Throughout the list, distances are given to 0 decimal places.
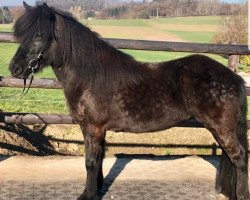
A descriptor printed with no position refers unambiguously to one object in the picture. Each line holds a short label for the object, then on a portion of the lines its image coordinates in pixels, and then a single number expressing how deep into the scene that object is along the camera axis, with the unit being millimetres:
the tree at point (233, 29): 33816
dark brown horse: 3709
